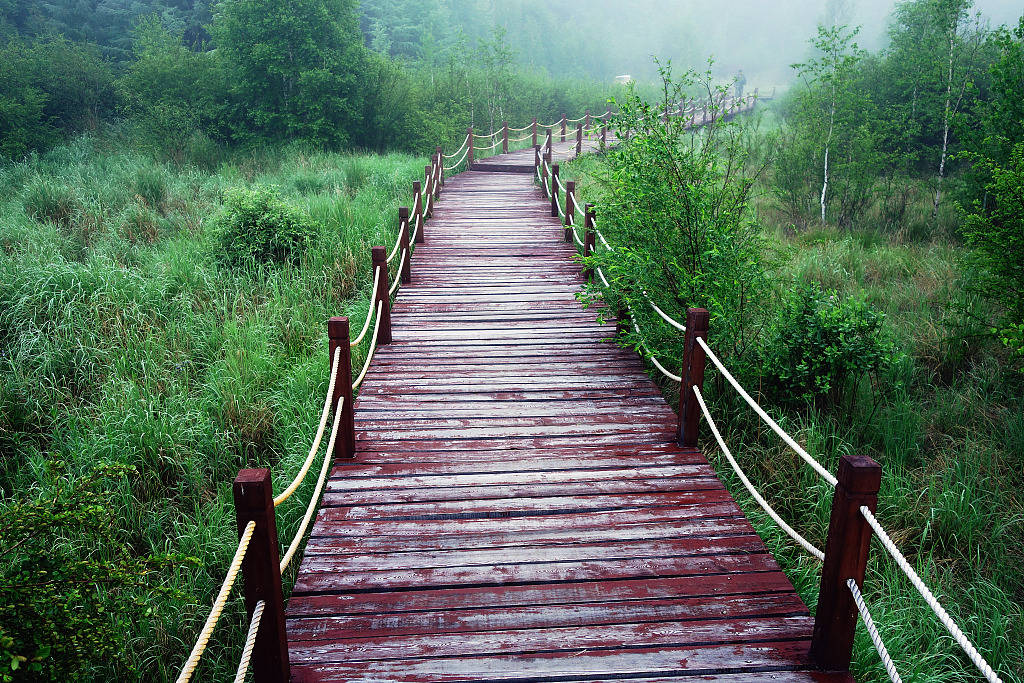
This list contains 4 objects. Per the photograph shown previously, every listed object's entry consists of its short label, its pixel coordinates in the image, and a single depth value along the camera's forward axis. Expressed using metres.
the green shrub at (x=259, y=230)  9.14
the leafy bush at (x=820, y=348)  5.53
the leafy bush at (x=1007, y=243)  5.89
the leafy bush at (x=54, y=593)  2.21
